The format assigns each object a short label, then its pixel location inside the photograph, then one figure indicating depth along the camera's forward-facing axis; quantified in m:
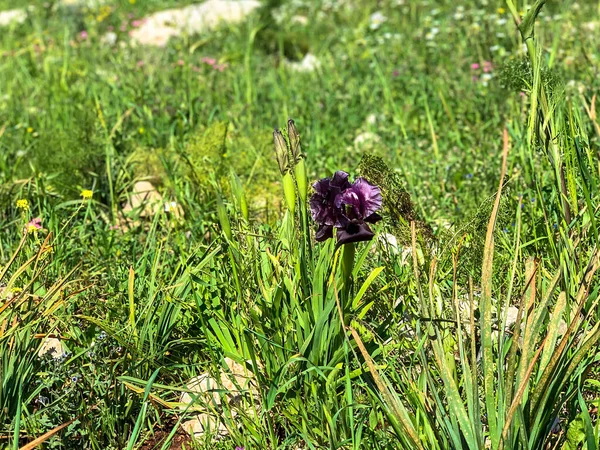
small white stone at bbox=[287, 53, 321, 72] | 5.59
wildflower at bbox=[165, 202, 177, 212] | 3.07
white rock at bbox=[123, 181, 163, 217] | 3.35
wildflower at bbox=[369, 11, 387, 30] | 5.75
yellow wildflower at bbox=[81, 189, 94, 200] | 3.03
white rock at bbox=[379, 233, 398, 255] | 2.47
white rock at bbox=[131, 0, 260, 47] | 6.52
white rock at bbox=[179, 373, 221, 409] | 2.13
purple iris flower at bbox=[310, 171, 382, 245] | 1.94
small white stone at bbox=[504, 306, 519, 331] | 2.44
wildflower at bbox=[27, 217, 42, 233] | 2.71
